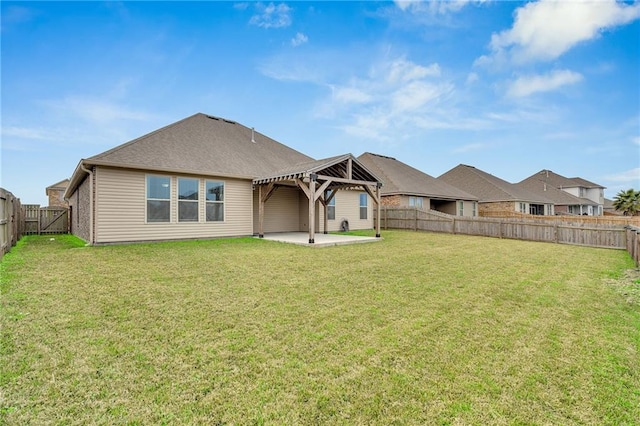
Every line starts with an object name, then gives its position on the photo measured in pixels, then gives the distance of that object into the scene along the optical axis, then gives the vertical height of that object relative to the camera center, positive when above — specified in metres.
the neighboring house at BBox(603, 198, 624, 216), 44.06 +0.94
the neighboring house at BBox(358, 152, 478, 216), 21.77 +2.06
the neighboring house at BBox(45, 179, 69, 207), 28.12 +2.37
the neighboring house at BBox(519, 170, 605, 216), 40.03 +3.93
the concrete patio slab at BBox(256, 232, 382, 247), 11.14 -0.89
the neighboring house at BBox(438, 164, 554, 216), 28.11 +2.29
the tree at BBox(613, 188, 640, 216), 36.72 +1.71
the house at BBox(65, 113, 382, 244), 10.05 +1.26
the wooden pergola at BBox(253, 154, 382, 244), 10.95 +1.55
